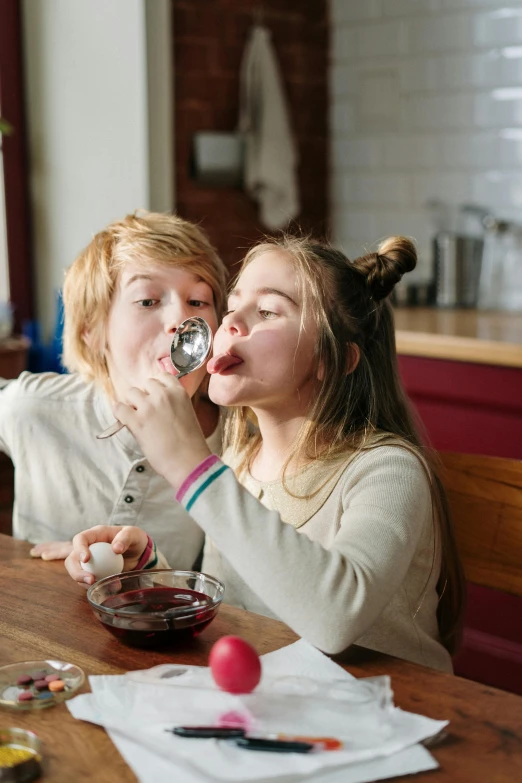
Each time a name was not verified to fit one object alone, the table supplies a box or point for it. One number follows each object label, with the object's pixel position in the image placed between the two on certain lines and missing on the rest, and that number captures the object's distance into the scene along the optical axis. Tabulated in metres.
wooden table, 0.77
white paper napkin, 0.75
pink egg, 0.84
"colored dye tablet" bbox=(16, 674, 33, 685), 0.91
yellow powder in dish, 0.76
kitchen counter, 2.26
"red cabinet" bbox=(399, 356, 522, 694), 2.24
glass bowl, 0.97
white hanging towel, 3.25
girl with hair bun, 0.95
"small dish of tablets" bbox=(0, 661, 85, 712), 0.87
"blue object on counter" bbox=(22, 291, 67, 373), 2.88
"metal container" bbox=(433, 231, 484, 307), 3.00
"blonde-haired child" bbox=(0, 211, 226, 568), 1.54
